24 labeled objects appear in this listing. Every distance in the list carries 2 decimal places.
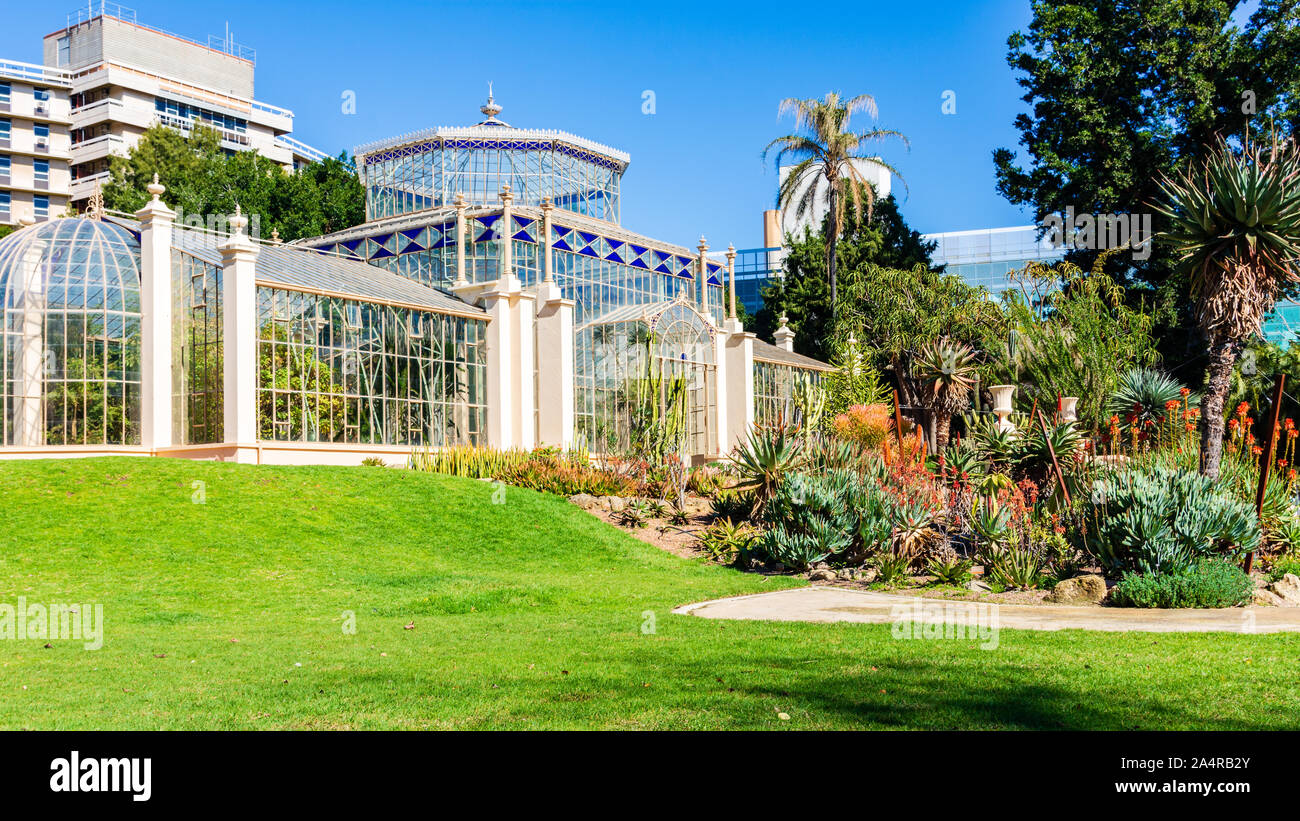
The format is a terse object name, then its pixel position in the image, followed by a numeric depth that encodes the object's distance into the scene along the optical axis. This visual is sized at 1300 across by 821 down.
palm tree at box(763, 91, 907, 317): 40.56
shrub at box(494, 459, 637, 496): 21.98
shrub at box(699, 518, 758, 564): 17.22
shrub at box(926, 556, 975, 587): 13.73
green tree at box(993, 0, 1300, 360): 33.00
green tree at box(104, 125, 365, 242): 44.66
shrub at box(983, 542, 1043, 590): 13.09
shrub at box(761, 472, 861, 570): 15.33
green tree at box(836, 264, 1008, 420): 34.84
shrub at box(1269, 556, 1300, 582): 12.26
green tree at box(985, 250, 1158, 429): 25.78
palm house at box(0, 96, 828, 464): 22.20
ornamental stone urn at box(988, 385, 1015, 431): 19.41
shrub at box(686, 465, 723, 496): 22.86
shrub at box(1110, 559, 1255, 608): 10.88
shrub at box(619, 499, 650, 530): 20.30
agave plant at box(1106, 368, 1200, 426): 21.17
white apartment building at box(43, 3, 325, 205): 67.94
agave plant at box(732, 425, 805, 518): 18.78
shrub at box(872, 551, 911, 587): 14.33
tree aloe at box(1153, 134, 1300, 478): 14.32
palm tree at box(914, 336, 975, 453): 30.47
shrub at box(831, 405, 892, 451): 25.38
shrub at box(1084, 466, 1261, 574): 11.59
